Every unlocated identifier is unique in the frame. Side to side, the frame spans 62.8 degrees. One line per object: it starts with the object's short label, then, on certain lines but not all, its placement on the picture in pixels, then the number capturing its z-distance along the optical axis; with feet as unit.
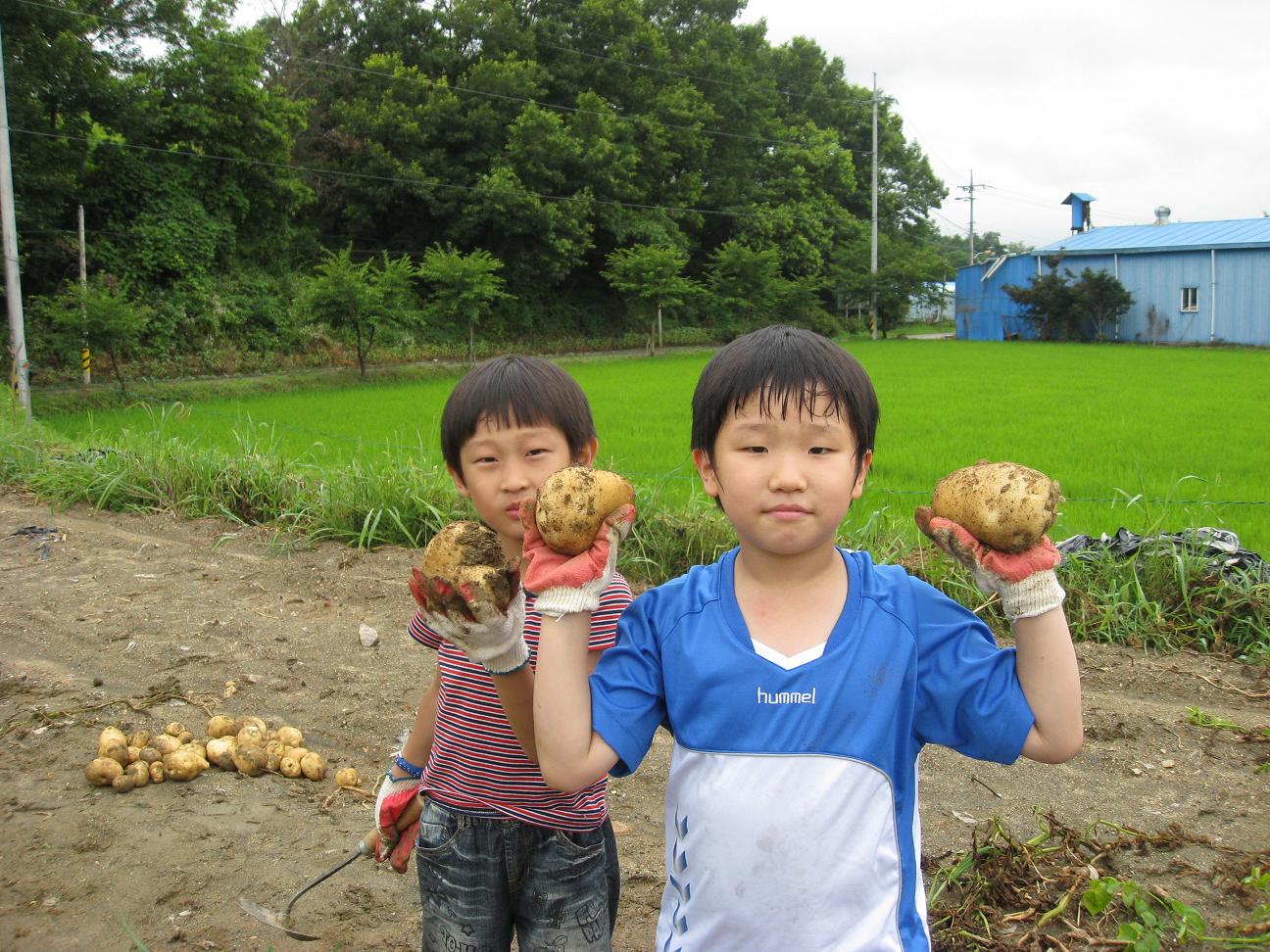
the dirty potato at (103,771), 10.06
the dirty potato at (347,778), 10.19
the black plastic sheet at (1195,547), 13.92
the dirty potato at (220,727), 11.05
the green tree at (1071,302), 103.71
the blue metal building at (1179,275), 96.17
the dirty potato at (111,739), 10.29
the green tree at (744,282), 106.52
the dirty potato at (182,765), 10.27
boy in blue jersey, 4.21
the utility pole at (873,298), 123.85
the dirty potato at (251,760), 10.57
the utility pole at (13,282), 42.60
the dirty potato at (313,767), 10.55
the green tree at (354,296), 67.21
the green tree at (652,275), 95.04
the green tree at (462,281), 78.23
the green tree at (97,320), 55.57
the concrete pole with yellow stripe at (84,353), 55.72
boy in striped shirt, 5.60
